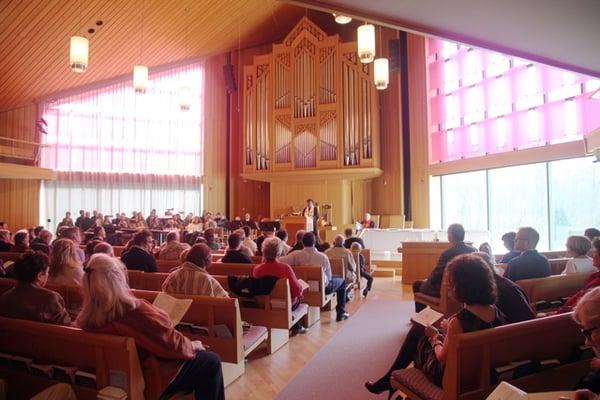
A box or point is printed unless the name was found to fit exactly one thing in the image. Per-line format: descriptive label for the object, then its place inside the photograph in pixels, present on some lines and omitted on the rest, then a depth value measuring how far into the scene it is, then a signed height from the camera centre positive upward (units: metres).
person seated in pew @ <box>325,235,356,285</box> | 5.67 -0.64
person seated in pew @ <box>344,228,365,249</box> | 6.88 -0.52
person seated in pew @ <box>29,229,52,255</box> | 5.20 -0.31
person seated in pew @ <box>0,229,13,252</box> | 5.53 -0.37
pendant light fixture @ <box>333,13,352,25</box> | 9.39 +4.41
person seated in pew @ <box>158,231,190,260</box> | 5.18 -0.49
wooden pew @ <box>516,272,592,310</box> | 3.18 -0.63
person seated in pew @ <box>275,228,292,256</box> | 5.72 -0.37
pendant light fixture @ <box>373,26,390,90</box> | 7.16 +2.28
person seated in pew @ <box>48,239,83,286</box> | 3.47 -0.44
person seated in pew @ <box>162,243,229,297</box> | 3.09 -0.50
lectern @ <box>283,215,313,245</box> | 10.39 -0.36
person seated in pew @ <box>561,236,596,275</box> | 3.67 -0.45
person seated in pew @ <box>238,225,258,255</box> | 6.34 -0.53
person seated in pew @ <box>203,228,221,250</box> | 5.82 -0.35
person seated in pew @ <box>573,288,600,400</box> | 1.63 -0.45
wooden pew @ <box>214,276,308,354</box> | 3.66 -0.88
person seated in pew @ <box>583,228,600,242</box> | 4.38 -0.30
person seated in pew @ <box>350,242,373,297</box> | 6.42 -0.96
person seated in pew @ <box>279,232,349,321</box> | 4.74 -0.59
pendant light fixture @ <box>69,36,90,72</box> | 5.77 +2.18
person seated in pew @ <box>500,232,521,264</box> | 4.45 -0.40
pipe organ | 11.57 +2.90
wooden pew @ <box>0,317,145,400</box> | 1.95 -0.71
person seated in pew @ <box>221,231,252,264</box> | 4.72 -0.48
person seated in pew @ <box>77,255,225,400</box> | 2.03 -0.53
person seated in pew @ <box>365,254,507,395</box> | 2.03 -0.47
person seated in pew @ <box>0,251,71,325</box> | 2.45 -0.50
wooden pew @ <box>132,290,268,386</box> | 2.83 -0.77
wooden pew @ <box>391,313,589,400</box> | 1.88 -0.73
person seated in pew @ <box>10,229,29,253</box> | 5.36 -0.37
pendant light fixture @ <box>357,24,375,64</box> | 5.83 +2.30
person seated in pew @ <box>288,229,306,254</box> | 5.35 -0.44
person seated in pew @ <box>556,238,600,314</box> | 2.70 -0.52
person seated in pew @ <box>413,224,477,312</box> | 4.06 -0.46
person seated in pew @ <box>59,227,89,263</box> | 4.82 -0.24
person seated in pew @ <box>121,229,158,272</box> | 4.25 -0.47
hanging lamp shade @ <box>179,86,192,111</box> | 8.38 +2.27
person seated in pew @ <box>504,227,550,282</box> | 3.60 -0.53
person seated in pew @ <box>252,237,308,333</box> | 3.84 -0.54
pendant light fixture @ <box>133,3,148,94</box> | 6.80 +2.14
